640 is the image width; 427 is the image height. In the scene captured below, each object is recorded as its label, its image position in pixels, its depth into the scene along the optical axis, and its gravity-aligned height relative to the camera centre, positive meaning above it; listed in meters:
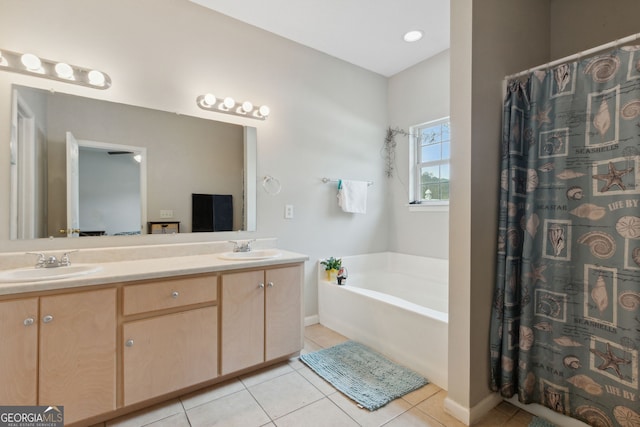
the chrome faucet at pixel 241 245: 2.37 -0.27
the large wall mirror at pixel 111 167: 1.76 +0.31
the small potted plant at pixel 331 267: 2.94 -0.55
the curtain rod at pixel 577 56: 1.30 +0.76
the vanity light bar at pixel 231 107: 2.31 +0.85
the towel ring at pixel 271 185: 2.62 +0.24
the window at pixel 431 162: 3.06 +0.53
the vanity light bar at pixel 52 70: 1.69 +0.85
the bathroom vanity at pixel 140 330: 1.36 -0.65
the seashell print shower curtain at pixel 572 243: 1.31 -0.15
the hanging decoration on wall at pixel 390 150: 3.44 +0.72
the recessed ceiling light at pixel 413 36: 2.60 +1.58
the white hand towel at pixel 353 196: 3.03 +0.17
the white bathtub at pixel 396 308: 1.95 -0.80
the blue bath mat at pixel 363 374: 1.81 -1.10
